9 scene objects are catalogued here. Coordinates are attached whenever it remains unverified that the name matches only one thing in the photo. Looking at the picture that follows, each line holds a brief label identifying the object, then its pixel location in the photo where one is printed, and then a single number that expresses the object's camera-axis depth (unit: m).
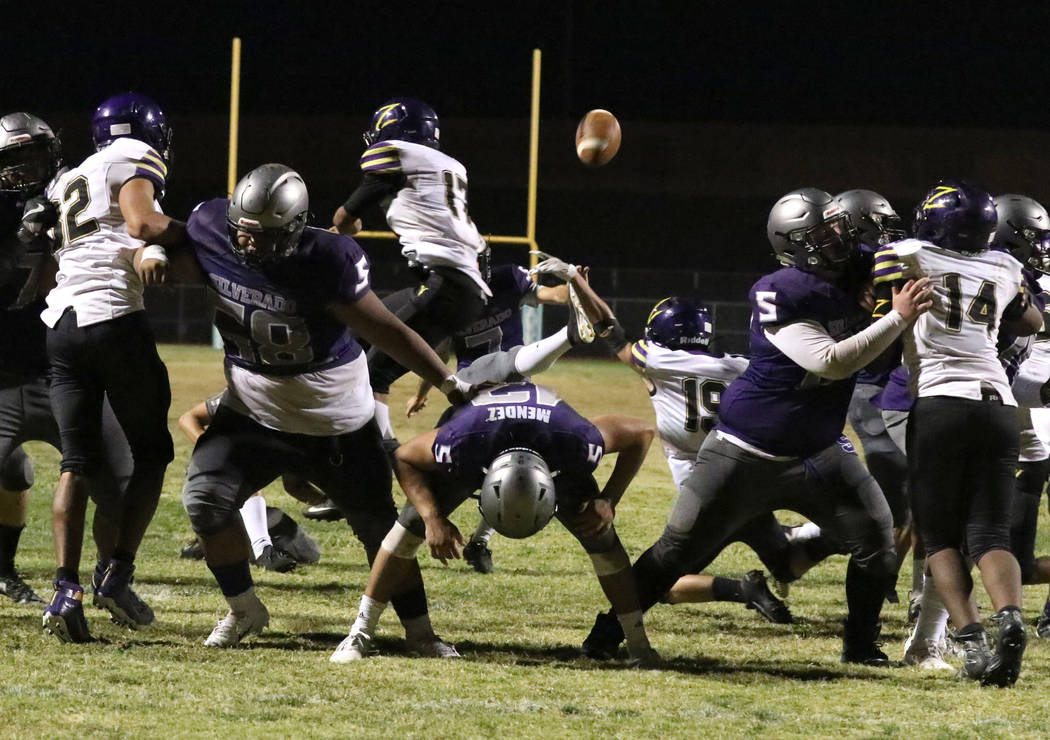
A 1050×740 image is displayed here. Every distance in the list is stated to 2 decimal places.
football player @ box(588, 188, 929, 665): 10.19
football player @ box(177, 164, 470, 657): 10.00
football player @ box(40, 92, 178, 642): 11.05
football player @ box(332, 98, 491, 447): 15.04
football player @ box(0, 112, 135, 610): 11.67
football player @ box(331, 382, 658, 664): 9.75
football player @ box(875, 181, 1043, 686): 10.08
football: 16.23
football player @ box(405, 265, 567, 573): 15.99
